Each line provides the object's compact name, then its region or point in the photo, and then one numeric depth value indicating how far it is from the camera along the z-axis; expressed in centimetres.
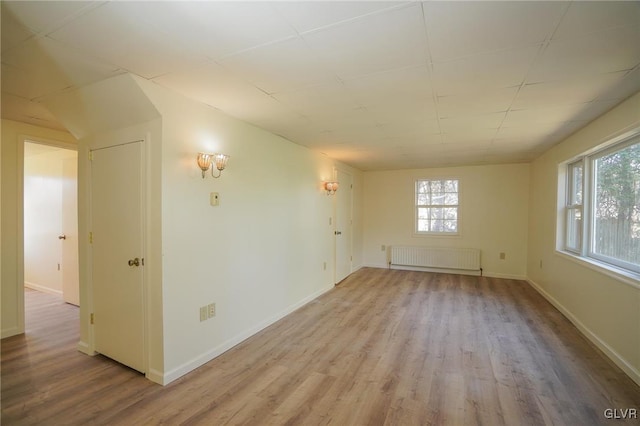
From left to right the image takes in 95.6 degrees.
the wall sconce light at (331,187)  497
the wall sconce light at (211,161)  256
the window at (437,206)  636
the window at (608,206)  262
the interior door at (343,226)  552
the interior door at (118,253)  244
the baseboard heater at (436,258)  610
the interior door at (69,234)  418
